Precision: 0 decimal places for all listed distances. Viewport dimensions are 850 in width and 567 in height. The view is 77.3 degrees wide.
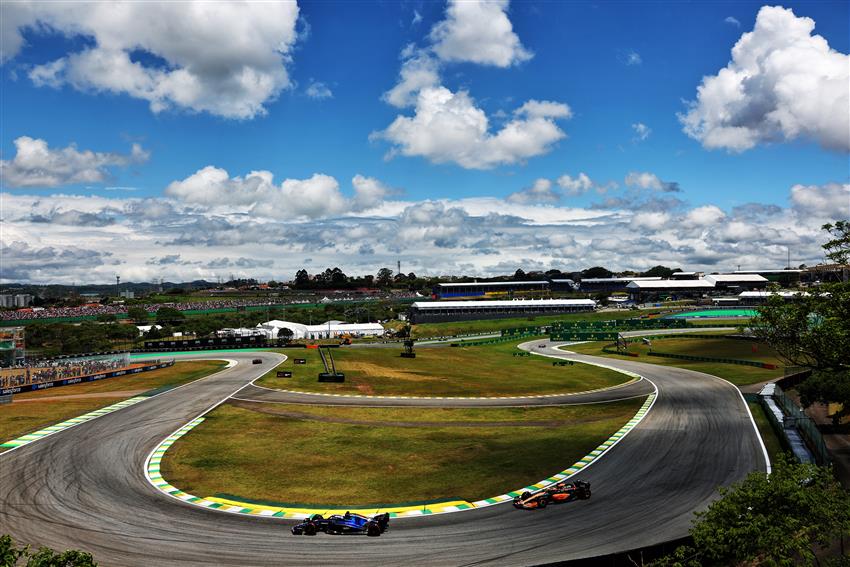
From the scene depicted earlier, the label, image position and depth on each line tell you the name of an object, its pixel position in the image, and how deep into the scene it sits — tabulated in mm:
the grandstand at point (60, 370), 76000
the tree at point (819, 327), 35219
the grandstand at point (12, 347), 92000
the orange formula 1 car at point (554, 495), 30583
